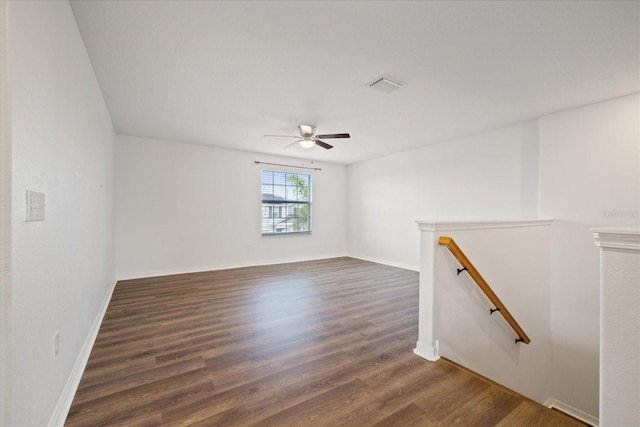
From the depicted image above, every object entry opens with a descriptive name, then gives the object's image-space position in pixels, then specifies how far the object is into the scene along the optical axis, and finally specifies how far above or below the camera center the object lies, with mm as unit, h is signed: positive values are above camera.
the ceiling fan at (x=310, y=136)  3877 +1155
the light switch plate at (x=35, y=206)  1138 +21
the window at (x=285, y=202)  6340 +247
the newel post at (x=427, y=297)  2312 -737
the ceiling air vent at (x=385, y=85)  2799 +1373
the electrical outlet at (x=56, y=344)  1495 -753
